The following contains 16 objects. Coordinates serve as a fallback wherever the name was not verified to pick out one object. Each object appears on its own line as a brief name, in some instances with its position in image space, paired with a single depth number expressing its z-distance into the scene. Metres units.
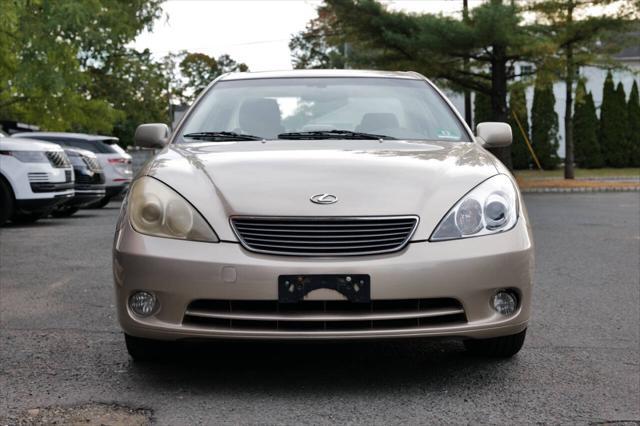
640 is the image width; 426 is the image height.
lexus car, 3.64
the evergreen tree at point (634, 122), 42.06
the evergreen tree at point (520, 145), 39.95
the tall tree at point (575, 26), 25.92
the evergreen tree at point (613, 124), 41.72
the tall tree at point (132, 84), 32.81
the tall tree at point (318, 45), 28.67
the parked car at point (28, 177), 12.89
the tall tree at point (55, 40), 15.41
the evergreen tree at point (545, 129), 41.28
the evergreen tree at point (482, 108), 40.88
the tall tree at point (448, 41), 24.39
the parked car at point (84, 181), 15.88
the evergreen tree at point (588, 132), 41.31
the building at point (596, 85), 53.52
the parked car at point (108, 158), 18.91
